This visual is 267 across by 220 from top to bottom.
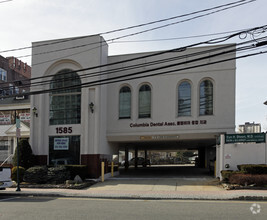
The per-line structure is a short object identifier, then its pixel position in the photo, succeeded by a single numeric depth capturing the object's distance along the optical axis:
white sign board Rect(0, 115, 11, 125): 25.23
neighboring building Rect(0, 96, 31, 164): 22.80
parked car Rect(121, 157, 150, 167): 42.42
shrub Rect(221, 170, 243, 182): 14.89
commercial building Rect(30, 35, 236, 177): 18.31
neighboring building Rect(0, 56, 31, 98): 45.53
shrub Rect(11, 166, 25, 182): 17.33
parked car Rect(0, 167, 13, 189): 12.71
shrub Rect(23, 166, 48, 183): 16.72
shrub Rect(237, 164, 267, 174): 14.46
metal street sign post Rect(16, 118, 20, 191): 14.30
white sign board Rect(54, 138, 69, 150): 19.16
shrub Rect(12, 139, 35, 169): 18.20
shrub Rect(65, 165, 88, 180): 17.25
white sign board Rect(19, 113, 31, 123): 24.62
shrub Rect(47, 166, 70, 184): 16.59
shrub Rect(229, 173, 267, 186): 13.30
